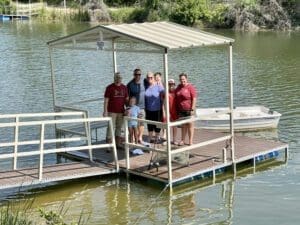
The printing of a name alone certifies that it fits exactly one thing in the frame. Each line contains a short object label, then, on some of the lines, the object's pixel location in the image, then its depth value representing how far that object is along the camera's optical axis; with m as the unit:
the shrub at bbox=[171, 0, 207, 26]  57.50
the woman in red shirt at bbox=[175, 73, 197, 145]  13.69
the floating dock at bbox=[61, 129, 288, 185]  12.99
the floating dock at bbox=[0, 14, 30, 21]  68.71
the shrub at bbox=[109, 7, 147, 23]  62.56
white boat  17.94
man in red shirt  13.76
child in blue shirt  13.66
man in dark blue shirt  14.13
